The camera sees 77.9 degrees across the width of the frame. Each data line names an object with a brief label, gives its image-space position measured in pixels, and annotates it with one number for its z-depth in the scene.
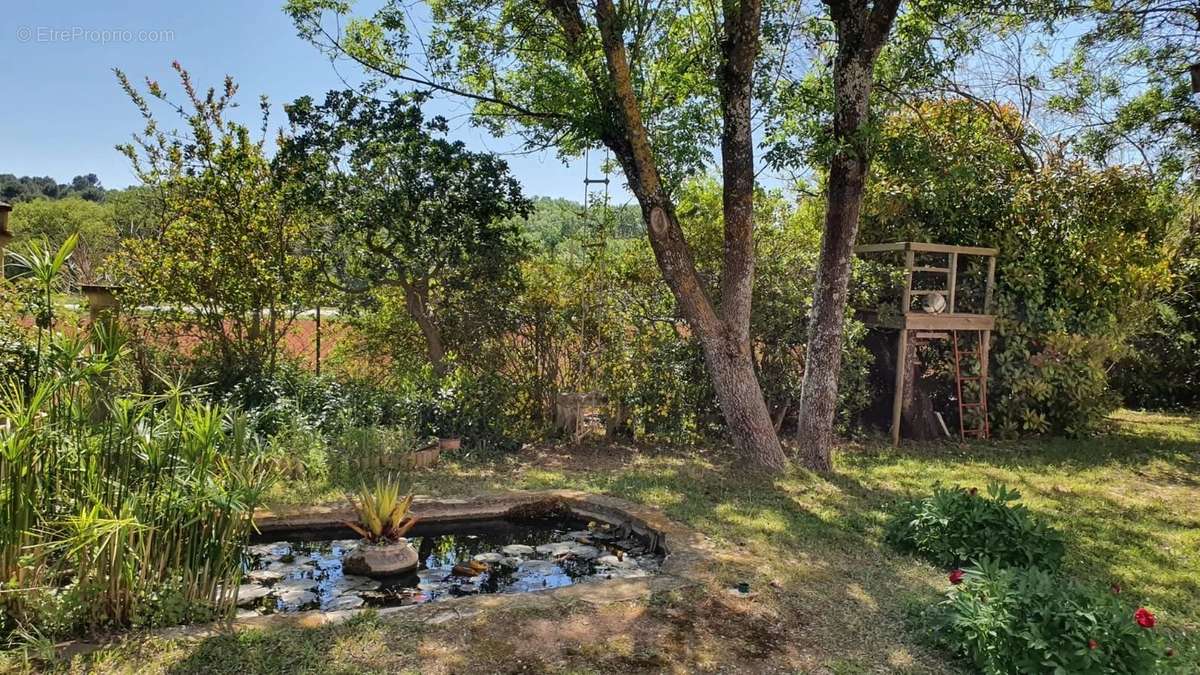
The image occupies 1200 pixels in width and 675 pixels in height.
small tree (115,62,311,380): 6.52
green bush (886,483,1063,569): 3.66
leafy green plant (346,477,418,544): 3.86
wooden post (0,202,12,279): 4.89
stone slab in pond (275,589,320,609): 3.36
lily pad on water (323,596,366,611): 3.33
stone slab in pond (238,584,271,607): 3.35
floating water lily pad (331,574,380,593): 3.59
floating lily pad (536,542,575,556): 4.23
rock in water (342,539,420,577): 3.75
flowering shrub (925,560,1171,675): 2.45
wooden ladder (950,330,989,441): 7.98
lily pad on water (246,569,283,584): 3.62
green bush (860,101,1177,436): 7.92
